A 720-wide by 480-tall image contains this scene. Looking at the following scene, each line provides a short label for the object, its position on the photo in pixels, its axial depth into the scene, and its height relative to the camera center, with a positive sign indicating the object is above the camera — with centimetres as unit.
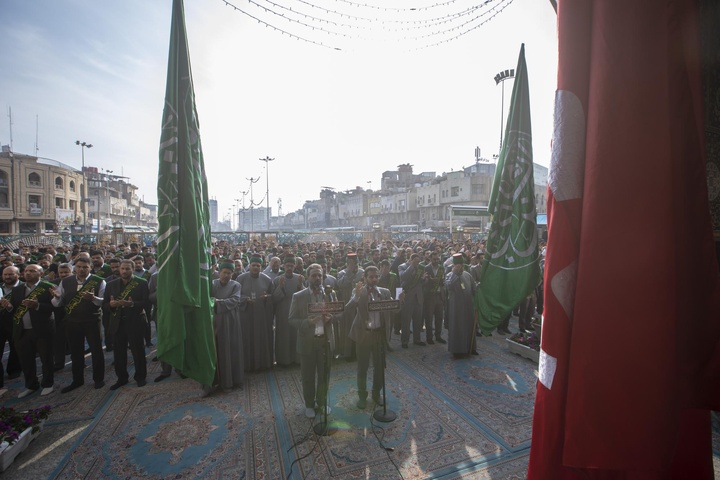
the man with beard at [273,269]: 832 -111
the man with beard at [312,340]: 488 -173
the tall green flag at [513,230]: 498 -7
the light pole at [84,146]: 4513 +1069
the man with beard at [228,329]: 612 -193
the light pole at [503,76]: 2070 +920
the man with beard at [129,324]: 623 -183
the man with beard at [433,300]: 881 -198
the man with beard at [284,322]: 721 -208
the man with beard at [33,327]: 587 -180
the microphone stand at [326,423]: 478 -286
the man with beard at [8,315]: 633 -171
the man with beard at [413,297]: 857 -185
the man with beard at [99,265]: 831 -107
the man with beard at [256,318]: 702 -197
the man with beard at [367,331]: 520 -171
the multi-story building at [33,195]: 4309 +390
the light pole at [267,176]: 4759 +701
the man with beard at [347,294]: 779 -177
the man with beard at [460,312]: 761 -198
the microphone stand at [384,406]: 499 -267
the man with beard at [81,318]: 606 -169
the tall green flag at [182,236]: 361 -13
